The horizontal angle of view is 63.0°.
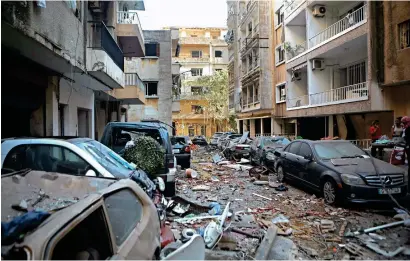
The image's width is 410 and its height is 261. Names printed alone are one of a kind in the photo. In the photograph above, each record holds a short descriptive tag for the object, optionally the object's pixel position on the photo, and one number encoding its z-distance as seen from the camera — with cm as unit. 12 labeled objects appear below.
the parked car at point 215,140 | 3032
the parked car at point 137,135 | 797
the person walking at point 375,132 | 1307
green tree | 4794
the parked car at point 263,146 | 1486
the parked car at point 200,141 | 3681
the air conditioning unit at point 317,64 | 1848
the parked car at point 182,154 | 1499
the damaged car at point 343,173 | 727
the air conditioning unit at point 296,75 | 2243
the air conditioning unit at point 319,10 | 1861
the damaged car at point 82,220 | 205
